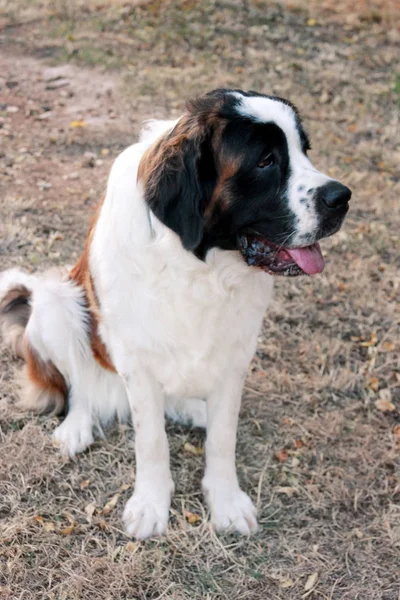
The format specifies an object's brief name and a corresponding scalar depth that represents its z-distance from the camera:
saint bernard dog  2.33
